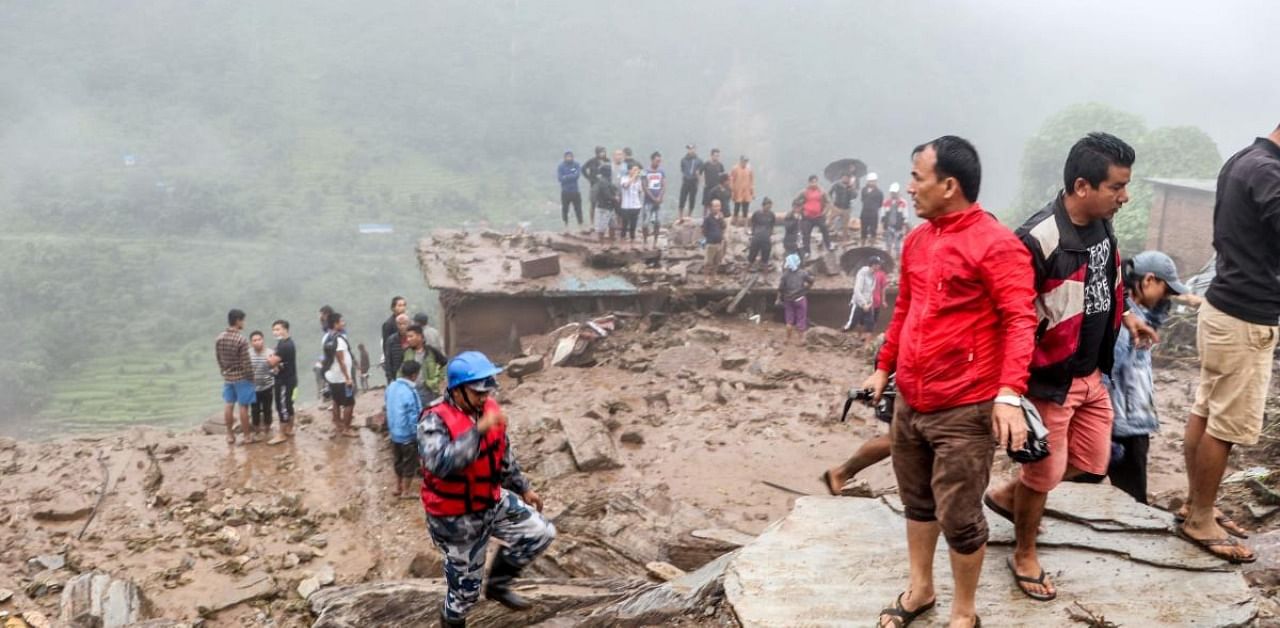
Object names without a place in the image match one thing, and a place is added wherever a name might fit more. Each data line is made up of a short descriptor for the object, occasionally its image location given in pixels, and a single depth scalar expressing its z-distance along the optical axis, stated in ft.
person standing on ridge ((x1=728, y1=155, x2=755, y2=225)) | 56.08
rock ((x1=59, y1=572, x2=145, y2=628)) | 18.82
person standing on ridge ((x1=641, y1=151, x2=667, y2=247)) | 52.44
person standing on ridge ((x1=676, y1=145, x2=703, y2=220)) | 54.70
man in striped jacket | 9.21
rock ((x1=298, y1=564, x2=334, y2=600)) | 21.09
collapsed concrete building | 45.80
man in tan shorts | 10.08
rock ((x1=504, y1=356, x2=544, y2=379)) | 40.52
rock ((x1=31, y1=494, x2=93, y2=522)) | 25.86
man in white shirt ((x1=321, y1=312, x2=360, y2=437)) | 31.27
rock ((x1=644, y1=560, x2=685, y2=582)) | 16.30
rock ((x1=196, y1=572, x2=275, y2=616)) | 20.15
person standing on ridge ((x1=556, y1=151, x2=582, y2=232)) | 53.88
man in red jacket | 8.32
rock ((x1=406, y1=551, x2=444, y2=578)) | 20.43
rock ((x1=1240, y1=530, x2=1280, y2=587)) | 10.82
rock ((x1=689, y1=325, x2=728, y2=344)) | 43.50
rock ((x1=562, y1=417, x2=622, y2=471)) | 28.50
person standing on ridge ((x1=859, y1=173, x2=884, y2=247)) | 53.47
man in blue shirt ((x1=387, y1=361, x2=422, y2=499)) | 25.21
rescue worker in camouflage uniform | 12.03
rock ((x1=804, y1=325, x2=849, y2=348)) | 43.21
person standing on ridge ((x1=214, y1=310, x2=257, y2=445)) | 29.63
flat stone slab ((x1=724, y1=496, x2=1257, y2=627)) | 9.92
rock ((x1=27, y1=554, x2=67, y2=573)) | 22.26
